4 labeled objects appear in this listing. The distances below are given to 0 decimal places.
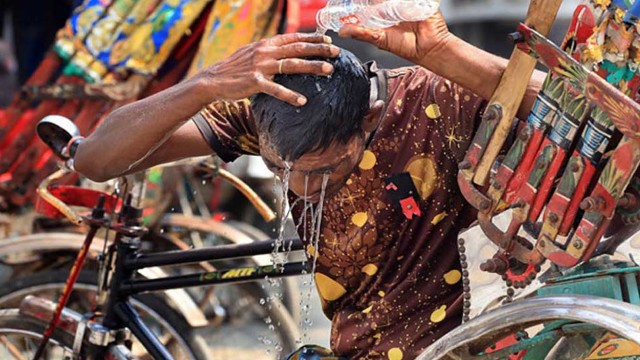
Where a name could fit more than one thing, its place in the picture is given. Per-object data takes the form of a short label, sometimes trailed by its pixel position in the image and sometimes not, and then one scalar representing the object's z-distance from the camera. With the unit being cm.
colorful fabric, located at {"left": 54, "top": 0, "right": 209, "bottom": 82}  1053
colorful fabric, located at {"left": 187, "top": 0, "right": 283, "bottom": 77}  1022
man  494
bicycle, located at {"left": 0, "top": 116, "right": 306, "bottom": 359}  721
